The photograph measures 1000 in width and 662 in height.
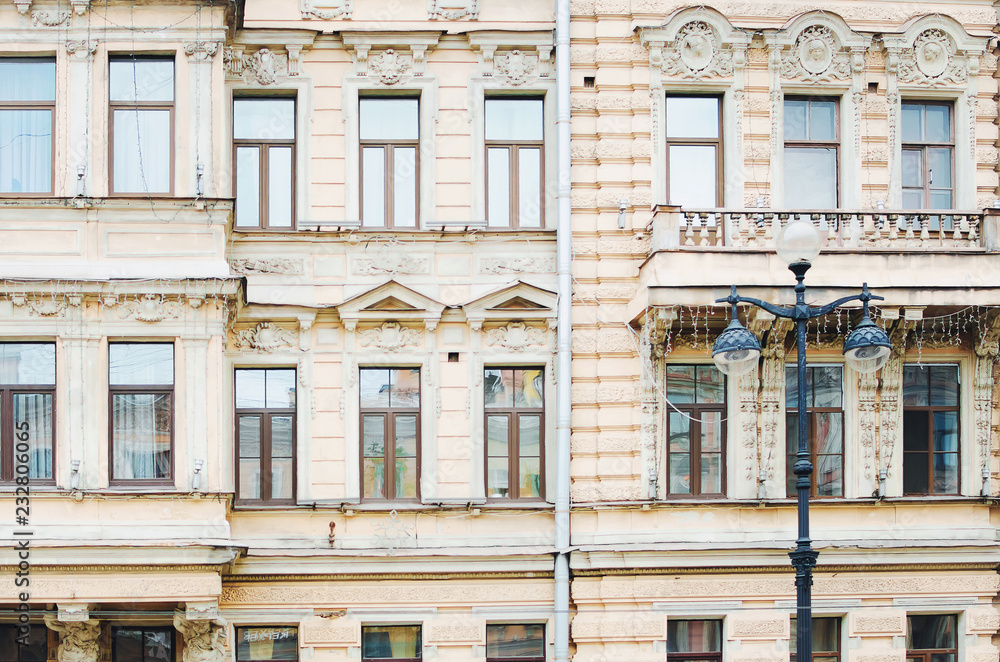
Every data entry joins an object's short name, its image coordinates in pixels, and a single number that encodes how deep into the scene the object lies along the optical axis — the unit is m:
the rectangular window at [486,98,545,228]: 16.31
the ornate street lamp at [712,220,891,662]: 11.59
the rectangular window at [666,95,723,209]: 16.28
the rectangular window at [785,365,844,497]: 16.02
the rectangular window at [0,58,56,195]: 15.25
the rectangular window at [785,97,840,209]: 16.45
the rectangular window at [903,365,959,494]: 16.19
